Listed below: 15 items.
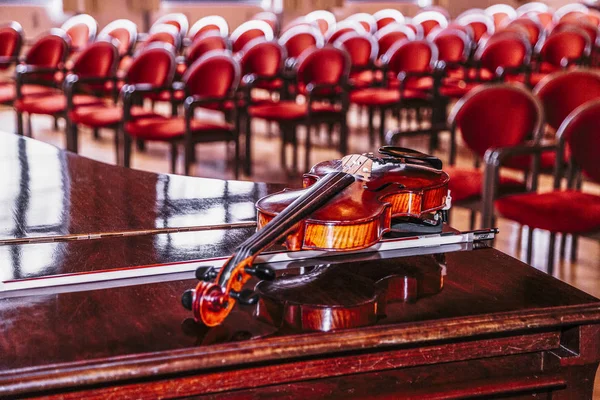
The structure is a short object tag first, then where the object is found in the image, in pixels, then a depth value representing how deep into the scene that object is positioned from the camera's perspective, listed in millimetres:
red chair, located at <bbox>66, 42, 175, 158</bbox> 5000
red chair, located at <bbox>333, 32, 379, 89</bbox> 6623
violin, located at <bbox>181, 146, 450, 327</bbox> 923
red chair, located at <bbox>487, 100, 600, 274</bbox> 2906
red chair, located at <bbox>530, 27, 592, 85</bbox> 6953
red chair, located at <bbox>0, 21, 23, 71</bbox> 6637
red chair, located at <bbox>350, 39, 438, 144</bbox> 5773
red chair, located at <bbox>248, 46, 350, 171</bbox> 5195
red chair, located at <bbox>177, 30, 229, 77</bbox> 6367
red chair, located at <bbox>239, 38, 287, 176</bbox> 5715
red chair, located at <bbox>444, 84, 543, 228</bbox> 3535
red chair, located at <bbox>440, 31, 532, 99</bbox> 6406
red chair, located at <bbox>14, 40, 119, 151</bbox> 5293
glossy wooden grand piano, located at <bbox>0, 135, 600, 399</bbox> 857
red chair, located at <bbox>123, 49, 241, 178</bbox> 4613
